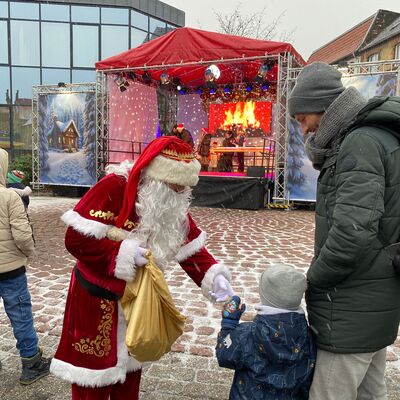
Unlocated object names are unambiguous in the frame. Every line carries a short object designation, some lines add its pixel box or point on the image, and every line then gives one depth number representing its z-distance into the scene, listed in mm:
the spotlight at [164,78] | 13339
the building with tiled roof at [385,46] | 22766
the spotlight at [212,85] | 12986
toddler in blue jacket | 1522
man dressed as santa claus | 1643
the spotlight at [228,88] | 16141
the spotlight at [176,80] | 14959
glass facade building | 18812
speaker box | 11086
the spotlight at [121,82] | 12938
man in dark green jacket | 1365
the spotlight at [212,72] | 12172
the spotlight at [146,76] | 13180
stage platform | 10758
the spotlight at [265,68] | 11039
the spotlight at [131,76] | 13016
